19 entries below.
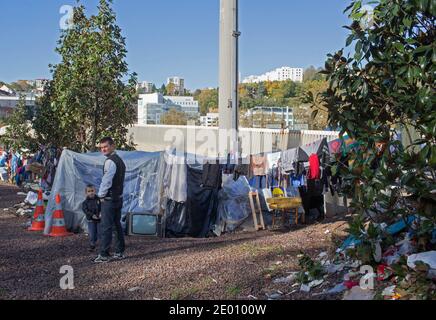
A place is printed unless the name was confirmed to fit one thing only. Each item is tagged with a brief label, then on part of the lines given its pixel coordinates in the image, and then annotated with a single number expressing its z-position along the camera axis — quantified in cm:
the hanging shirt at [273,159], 1294
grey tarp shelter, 1155
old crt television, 1119
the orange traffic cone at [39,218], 1168
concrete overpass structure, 2128
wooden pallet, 1198
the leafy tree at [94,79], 1310
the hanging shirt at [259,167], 1311
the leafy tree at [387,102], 558
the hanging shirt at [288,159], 1259
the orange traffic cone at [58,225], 1098
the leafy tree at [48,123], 1485
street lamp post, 1310
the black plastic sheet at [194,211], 1154
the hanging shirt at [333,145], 1220
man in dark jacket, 830
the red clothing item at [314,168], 1195
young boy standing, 918
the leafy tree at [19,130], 1897
